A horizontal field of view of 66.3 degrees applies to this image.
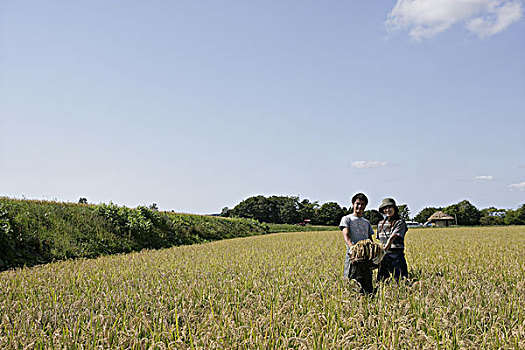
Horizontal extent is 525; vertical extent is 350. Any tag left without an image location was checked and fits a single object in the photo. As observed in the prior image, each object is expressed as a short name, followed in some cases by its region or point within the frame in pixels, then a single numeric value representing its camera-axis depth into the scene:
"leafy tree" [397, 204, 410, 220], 90.53
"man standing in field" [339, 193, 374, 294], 5.94
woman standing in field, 6.34
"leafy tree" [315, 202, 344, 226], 77.38
